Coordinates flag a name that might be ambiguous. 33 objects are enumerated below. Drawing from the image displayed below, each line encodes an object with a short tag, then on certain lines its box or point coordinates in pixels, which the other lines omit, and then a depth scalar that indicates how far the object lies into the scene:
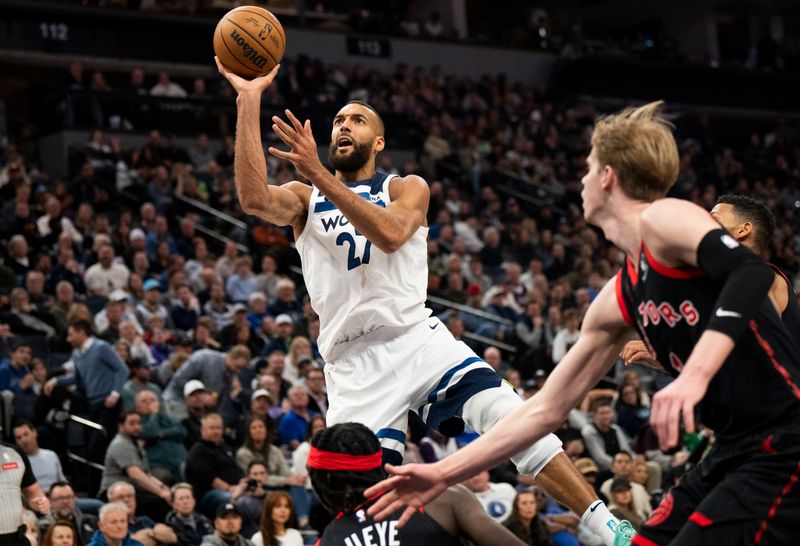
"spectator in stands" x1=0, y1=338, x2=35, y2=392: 12.53
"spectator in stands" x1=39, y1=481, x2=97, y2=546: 10.00
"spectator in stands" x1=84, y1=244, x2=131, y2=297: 15.62
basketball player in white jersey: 6.40
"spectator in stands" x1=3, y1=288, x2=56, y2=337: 13.94
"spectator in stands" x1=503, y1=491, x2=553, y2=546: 11.38
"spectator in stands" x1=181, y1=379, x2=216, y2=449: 12.60
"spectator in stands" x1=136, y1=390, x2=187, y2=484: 12.00
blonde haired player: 3.79
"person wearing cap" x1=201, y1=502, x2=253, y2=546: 10.31
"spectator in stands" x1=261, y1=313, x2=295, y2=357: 14.91
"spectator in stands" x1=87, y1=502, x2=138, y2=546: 9.82
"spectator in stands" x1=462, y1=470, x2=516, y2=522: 12.14
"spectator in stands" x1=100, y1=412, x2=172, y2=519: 11.41
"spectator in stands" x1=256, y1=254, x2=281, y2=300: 17.11
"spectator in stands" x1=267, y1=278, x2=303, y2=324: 16.45
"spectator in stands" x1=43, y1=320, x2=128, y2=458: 12.56
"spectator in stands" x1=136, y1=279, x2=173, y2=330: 14.93
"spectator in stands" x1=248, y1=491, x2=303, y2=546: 10.51
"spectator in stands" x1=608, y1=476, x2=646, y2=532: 12.28
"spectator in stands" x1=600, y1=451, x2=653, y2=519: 12.64
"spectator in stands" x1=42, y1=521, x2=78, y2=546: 9.38
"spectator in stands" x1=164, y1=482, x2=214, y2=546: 10.75
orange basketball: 6.77
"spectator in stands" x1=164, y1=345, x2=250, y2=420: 13.20
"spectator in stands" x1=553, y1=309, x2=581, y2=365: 16.62
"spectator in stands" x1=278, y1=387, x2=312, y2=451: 12.96
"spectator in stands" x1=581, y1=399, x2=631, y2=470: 14.25
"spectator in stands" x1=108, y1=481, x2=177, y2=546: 10.43
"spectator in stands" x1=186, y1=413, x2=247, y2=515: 11.78
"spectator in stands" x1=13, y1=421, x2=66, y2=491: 10.95
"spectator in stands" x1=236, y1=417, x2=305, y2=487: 12.15
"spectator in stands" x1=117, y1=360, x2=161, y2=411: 12.41
